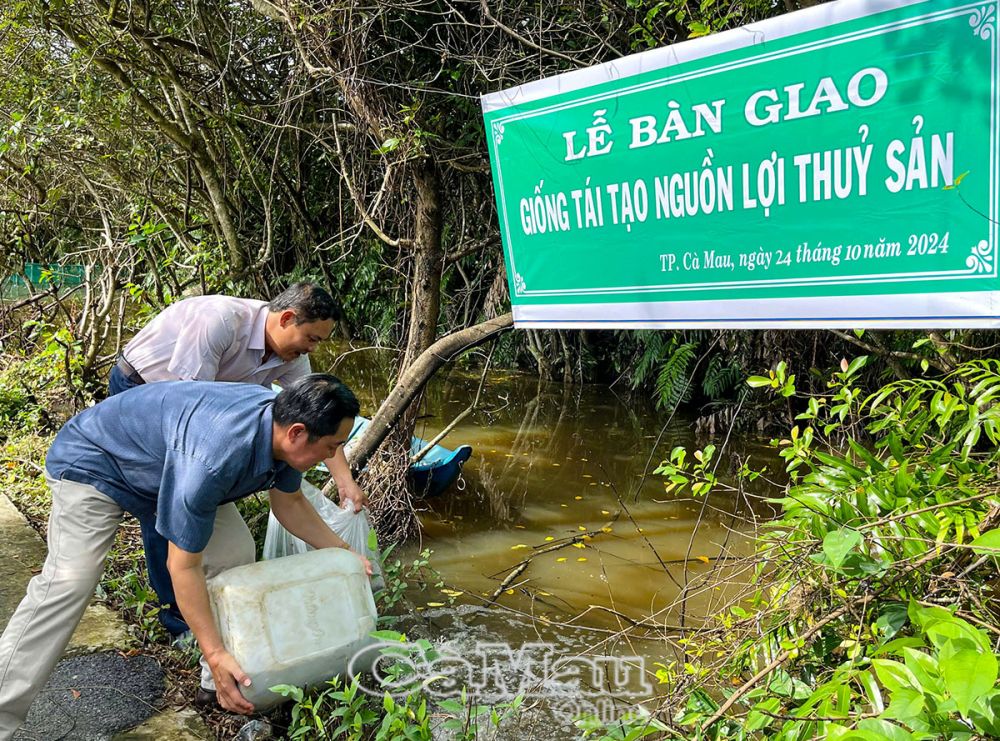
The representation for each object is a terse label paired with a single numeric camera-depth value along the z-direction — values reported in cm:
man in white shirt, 324
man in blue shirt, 231
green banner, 177
